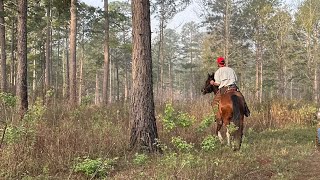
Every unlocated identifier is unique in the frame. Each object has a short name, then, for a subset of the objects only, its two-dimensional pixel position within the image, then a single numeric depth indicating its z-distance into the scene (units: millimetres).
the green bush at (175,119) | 6384
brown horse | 8148
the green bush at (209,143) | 6374
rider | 8719
